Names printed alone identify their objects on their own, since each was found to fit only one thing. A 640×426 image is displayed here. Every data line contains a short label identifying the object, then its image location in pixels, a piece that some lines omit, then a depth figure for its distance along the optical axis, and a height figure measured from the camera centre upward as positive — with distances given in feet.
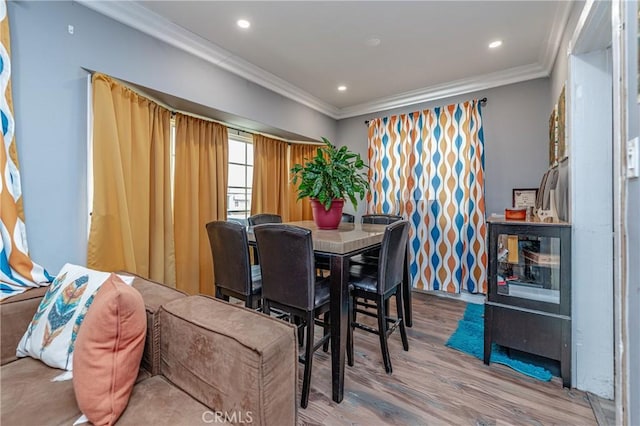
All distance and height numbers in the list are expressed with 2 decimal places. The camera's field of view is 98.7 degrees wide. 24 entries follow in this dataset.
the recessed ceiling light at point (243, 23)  7.32 +5.19
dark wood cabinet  5.85 -1.70
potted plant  7.23 +0.94
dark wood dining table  5.32 -1.59
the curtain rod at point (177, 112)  6.94 +3.39
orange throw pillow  2.92 -1.58
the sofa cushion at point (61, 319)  3.80 -1.52
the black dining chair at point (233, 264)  6.00 -1.11
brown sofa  2.93 -1.96
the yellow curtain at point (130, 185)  6.46 +0.78
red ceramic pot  7.71 +0.05
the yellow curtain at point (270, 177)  11.78 +1.73
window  11.25 +1.60
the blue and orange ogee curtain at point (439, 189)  10.73 +1.16
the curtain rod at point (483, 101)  10.68 +4.52
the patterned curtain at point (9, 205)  4.84 +0.16
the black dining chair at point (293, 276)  5.18 -1.20
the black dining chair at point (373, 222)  8.18 -0.22
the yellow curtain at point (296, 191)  13.44 +1.21
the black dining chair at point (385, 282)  5.96 -1.55
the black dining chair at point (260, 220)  9.02 -0.15
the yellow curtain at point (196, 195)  8.98 +0.71
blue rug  6.22 -3.46
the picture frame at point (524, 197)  9.90 +0.73
